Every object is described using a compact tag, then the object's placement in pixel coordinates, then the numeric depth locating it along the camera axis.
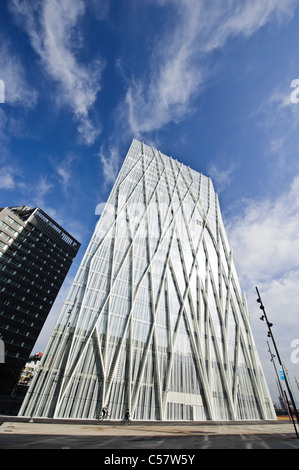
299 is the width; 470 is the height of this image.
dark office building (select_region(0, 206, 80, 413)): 41.97
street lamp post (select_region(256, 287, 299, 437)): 9.88
